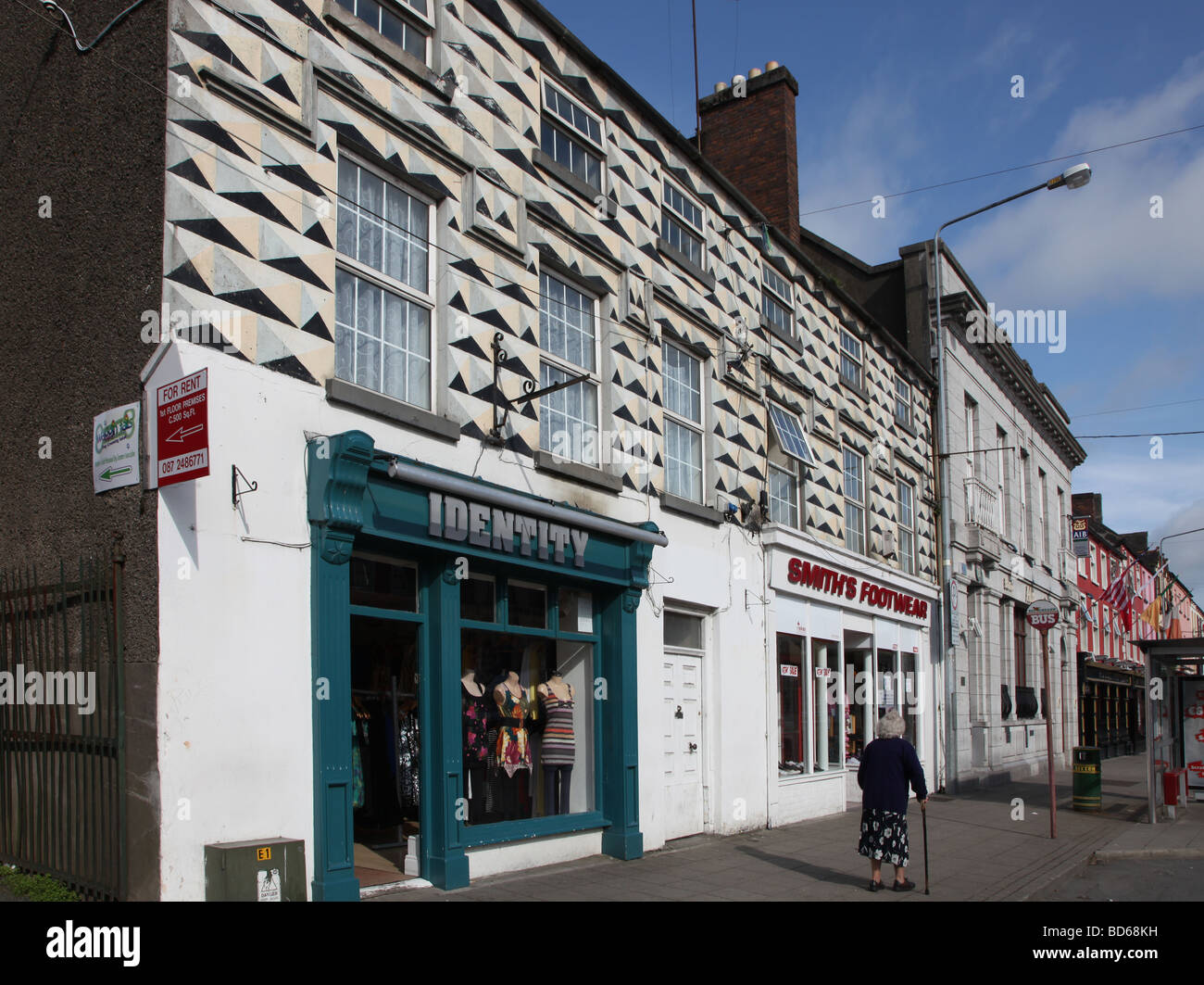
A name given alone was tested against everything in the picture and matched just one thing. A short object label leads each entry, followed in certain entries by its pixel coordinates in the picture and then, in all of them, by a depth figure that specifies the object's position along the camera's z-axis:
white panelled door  13.40
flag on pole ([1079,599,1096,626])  38.28
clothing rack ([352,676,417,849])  10.45
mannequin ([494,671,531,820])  11.13
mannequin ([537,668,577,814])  11.79
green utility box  7.27
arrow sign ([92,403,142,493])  7.81
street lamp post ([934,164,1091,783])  23.22
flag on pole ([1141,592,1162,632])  41.09
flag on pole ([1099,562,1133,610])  32.88
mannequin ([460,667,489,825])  10.58
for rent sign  7.25
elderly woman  10.54
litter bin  19.22
